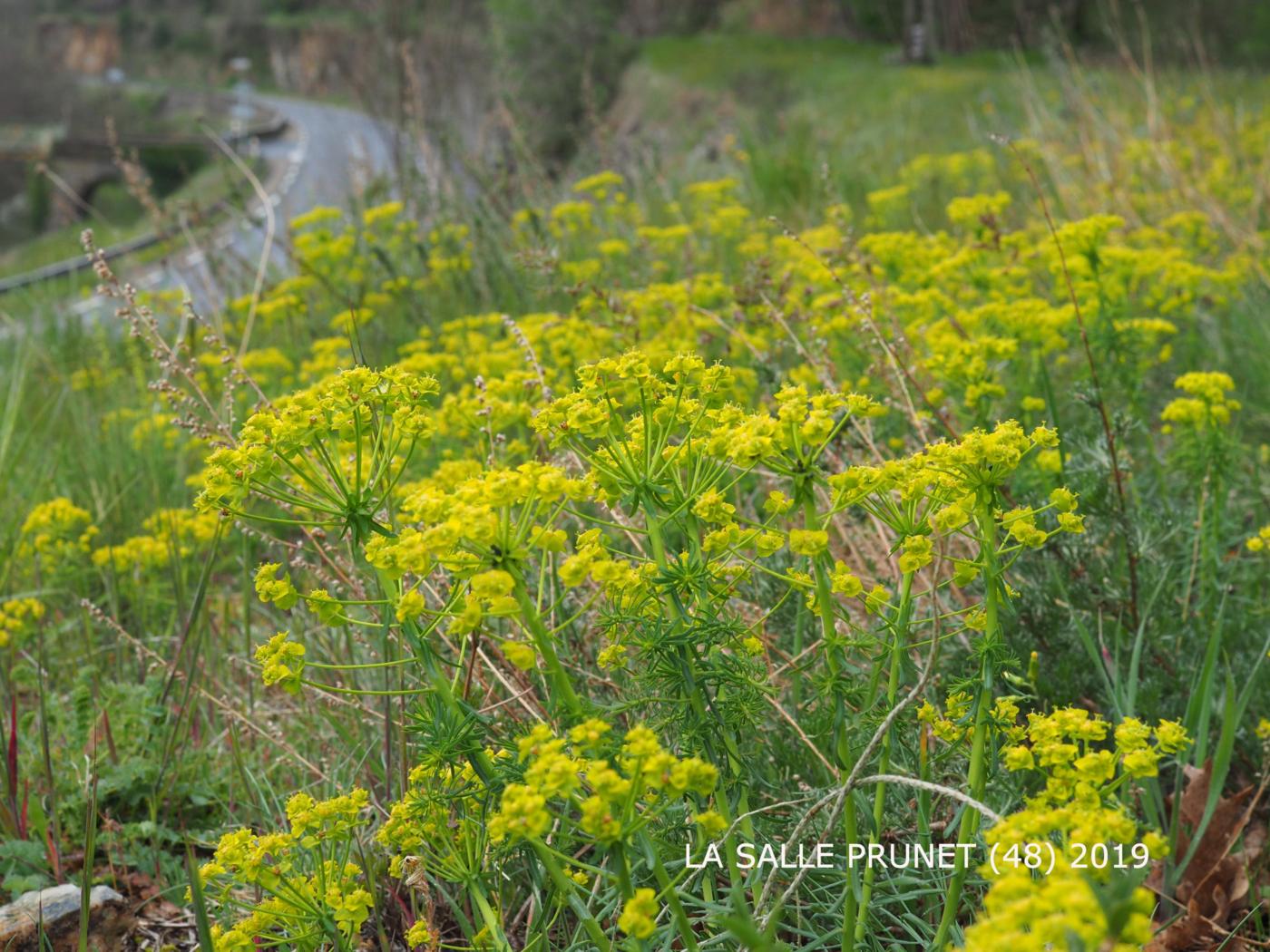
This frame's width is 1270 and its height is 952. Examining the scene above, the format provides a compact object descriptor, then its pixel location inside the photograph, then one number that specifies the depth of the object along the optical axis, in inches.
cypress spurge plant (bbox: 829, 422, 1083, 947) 58.0
